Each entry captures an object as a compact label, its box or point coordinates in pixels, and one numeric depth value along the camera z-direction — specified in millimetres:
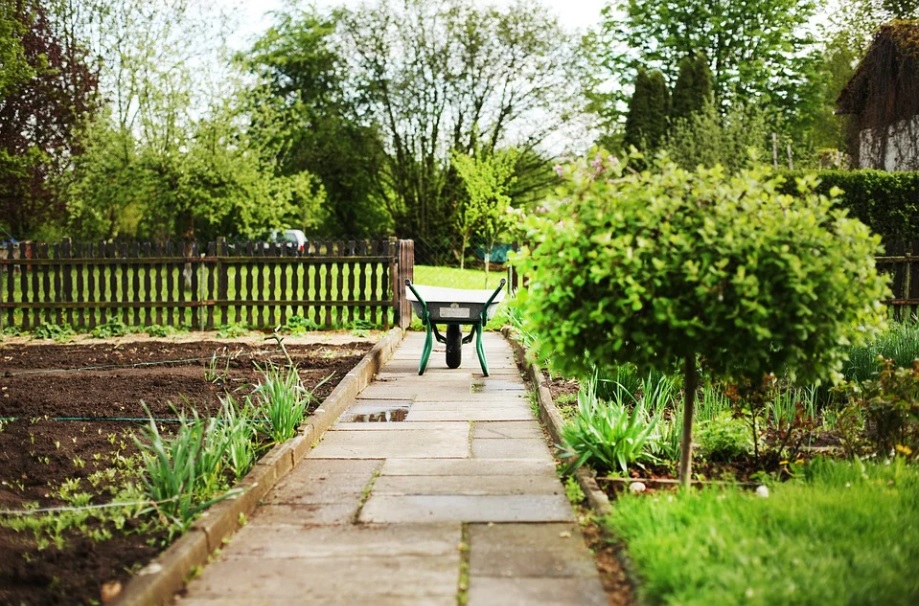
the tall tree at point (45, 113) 19641
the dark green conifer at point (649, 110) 29500
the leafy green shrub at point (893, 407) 4309
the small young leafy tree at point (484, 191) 22688
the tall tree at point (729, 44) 31641
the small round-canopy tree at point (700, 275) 3498
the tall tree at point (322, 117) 34031
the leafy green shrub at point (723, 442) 4652
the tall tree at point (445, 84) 29547
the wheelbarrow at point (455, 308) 7926
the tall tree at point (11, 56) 12844
